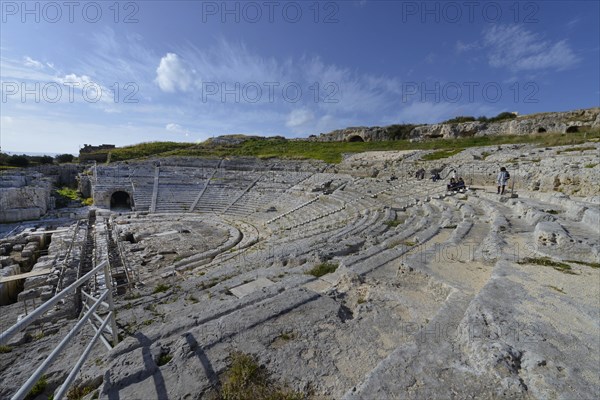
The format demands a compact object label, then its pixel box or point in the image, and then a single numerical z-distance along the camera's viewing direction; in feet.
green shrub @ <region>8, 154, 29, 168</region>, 110.92
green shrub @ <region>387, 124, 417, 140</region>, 142.41
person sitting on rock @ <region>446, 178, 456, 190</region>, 48.83
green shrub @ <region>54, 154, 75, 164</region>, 137.14
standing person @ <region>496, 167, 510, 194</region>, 40.86
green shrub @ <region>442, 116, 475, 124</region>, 141.14
